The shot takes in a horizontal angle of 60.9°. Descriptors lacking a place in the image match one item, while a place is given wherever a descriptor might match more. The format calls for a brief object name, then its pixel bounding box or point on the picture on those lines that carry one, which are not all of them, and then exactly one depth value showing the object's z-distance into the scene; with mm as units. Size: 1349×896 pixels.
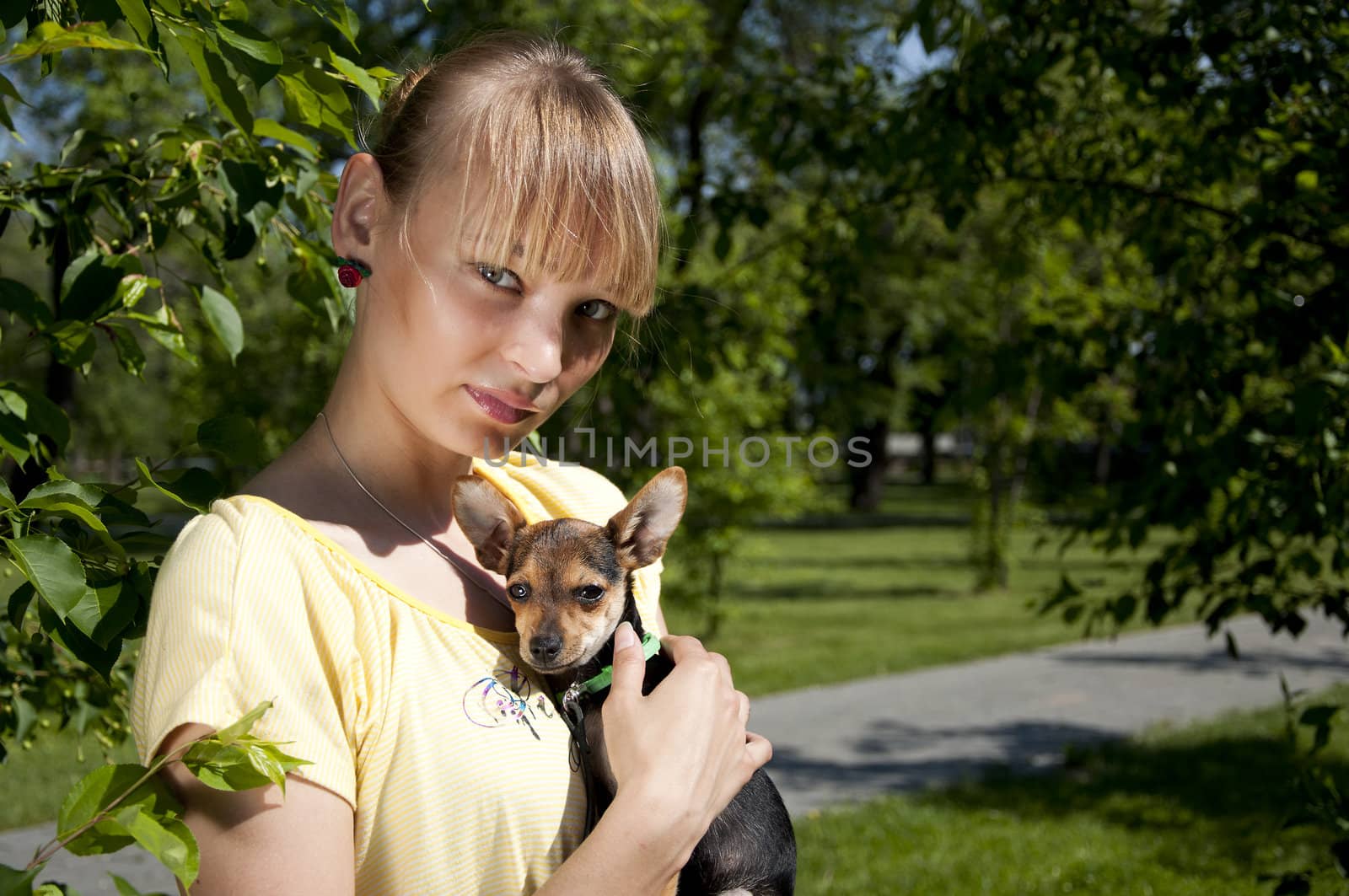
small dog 1663
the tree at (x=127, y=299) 1362
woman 1438
